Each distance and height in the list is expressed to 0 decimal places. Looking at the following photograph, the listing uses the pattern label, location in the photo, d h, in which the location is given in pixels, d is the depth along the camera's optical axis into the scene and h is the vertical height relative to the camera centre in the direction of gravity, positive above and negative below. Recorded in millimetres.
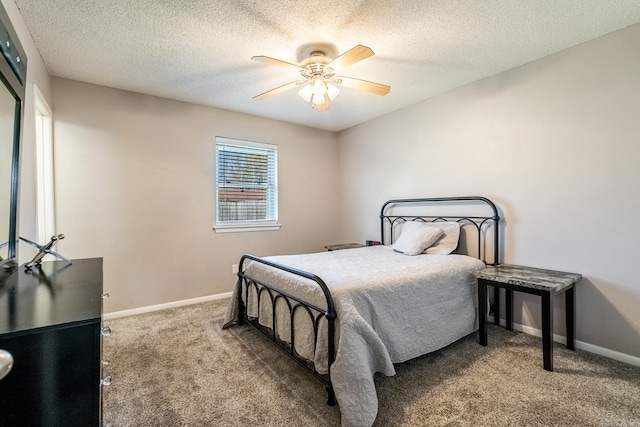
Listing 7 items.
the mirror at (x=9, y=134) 1303 +377
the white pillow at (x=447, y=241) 2992 -303
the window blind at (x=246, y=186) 3834 +366
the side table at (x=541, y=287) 2023 -548
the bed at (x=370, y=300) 1617 -602
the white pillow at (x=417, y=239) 3000 -280
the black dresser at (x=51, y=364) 728 -385
